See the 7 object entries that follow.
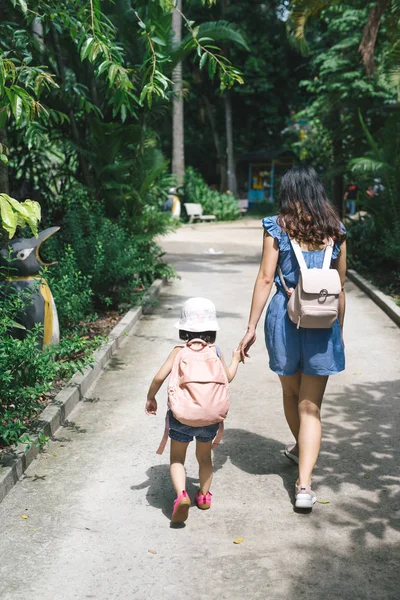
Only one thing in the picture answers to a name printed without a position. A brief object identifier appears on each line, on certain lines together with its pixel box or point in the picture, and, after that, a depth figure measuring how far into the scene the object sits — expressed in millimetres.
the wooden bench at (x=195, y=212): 31750
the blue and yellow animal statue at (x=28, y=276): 6957
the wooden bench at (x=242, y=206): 37062
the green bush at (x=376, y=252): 13242
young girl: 4461
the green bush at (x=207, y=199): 33594
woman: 4758
